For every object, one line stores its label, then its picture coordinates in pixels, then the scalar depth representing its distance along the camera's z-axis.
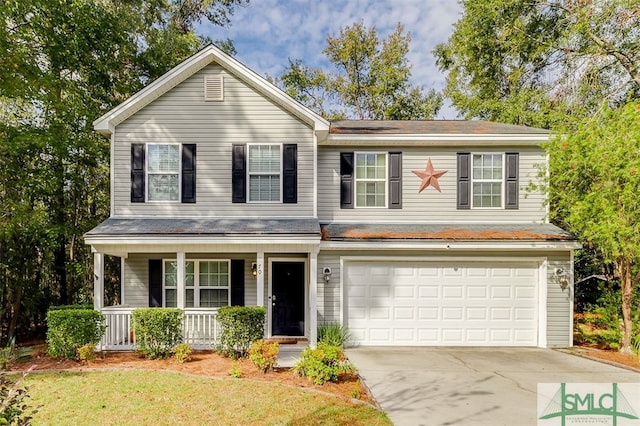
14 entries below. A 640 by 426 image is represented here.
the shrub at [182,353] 7.95
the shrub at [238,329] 8.20
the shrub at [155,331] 8.28
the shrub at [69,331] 8.10
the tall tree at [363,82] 23.14
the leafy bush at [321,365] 6.54
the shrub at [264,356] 7.15
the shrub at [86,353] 7.84
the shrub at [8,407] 2.92
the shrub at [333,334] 9.41
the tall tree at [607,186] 8.22
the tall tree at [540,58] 15.29
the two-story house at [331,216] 9.82
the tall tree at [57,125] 10.72
